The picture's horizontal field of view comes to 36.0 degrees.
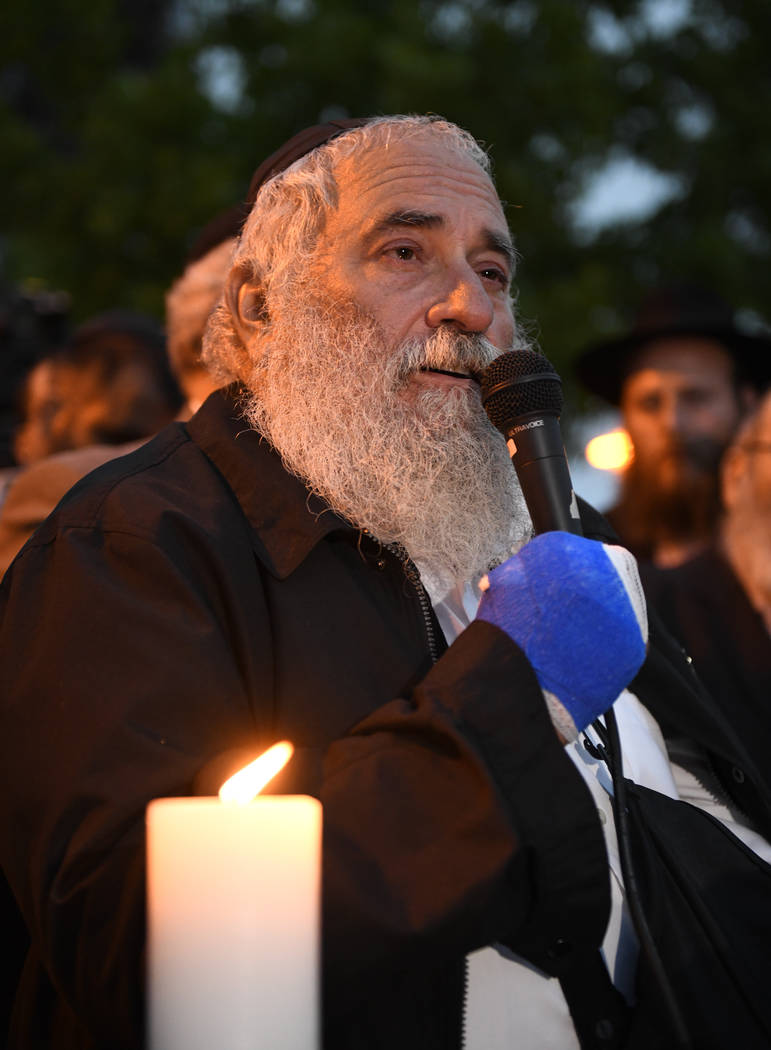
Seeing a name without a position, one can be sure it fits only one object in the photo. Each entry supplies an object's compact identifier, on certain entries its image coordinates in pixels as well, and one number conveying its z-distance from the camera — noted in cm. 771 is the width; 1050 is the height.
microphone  200
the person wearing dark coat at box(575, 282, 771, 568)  521
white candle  126
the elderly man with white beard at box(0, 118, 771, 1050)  170
